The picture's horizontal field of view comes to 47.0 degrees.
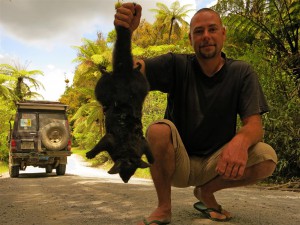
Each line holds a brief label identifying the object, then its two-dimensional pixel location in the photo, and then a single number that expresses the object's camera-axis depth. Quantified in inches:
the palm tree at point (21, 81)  1012.1
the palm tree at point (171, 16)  1021.8
